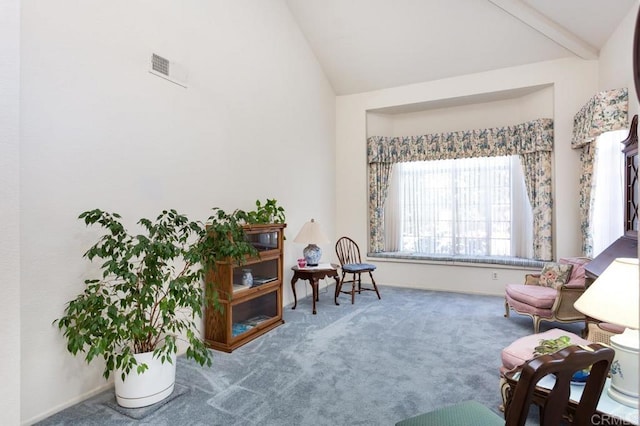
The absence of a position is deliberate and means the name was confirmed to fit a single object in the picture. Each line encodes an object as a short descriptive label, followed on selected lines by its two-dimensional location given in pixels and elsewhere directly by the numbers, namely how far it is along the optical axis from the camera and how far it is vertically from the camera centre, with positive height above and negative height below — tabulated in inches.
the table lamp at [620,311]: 48.3 -14.0
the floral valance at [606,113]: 139.5 +41.9
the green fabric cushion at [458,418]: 60.0 -35.9
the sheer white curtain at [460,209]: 211.3 +4.1
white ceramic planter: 87.4 -42.9
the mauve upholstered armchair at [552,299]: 135.7 -34.0
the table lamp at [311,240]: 171.8 -12.1
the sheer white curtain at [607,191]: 144.6 +10.2
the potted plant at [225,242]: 105.1 -8.2
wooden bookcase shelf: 126.2 -31.7
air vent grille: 112.6 +50.0
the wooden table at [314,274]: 170.8 -29.2
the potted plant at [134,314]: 80.0 -23.9
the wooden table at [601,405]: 58.9 -34.7
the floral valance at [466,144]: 193.0 +44.0
